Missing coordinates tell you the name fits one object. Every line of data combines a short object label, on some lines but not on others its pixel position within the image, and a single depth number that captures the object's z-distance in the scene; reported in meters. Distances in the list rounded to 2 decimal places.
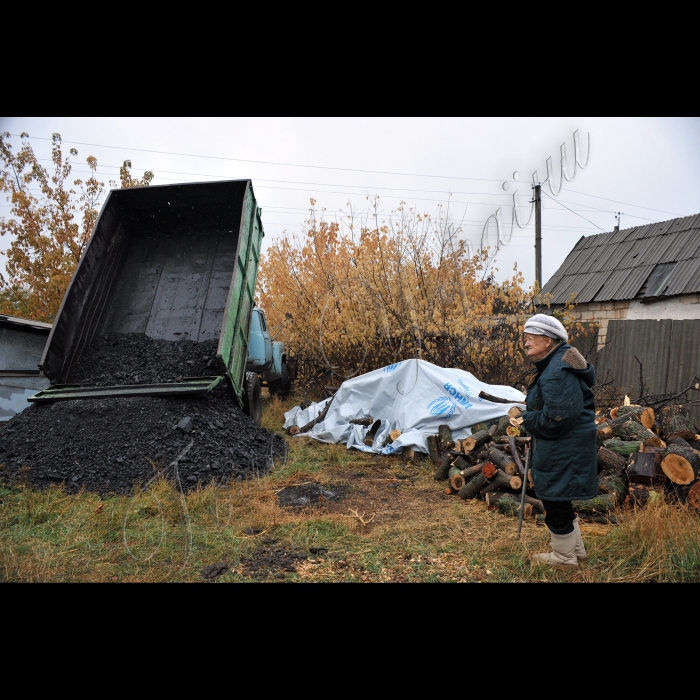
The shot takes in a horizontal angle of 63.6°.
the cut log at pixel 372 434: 7.57
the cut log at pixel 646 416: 5.67
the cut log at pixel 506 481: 5.07
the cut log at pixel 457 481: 5.64
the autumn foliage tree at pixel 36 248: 12.53
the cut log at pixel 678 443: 4.92
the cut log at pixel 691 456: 4.57
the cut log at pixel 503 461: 5.23
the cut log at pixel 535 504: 4.76
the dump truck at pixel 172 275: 6.88
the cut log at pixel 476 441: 6.12
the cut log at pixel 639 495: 4.64
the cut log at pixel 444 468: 6.18
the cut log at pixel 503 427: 6.23
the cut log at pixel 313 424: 8.52
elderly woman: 3.38
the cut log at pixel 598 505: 4.66
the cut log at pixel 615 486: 4.81
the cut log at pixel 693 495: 4.38
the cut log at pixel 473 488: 5.45
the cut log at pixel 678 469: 4.46
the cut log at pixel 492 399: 7.09
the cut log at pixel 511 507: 4.76
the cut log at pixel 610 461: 5.05
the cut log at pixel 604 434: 5.50
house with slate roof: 11.91
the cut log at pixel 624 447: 5.17
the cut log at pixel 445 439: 6.69
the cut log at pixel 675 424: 5.40
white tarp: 6.97
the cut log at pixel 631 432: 5.36
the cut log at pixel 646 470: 4.68
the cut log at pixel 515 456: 5.24
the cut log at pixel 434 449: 6.74
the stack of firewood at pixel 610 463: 4.62
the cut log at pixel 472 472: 5.54
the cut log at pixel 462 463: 6.00
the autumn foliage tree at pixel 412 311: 9.17
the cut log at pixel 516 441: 5.66
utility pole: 17.36
